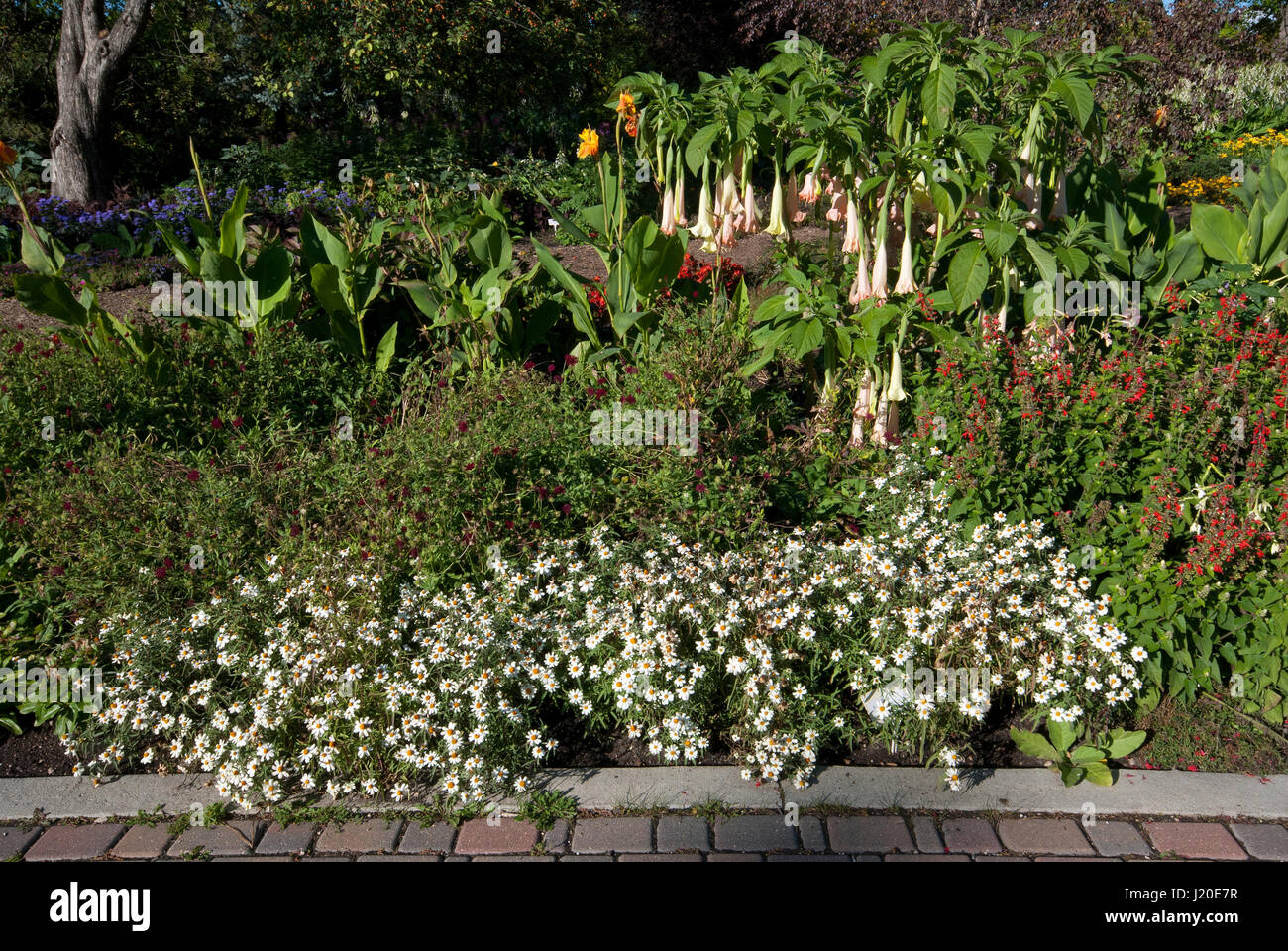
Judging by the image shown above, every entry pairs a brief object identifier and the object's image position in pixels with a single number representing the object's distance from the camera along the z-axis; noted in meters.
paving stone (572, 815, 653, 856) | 2.74
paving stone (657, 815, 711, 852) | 2.74
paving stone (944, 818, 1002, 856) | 2.73
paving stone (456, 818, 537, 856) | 2.74
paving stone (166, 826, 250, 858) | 2.78
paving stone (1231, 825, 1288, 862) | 2.70
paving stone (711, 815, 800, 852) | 2.72
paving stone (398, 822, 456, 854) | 2.76
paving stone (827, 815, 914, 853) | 2.74
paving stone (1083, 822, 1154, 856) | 2.72
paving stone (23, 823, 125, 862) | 2.79
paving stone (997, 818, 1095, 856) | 2.73
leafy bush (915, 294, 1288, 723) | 3.17
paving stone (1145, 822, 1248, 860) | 2.71
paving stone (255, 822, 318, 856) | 2.77
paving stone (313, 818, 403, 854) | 2.77
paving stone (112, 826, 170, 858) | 2.79
